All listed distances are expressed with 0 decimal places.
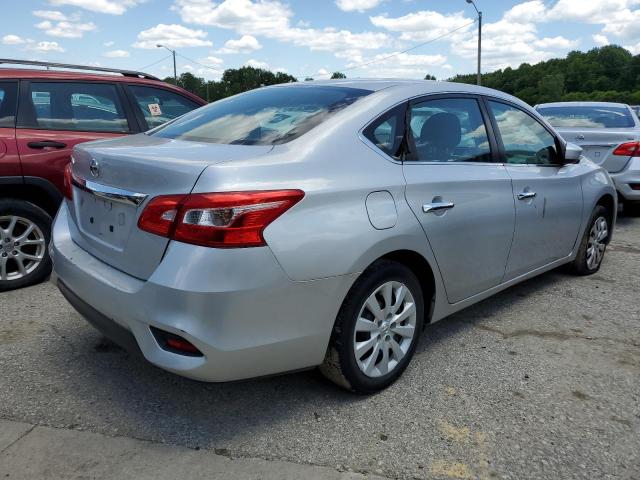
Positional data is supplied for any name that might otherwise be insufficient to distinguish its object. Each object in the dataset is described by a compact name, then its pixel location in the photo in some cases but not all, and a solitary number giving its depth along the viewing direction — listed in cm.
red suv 422
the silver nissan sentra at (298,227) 221
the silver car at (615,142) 700
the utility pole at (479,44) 2773
